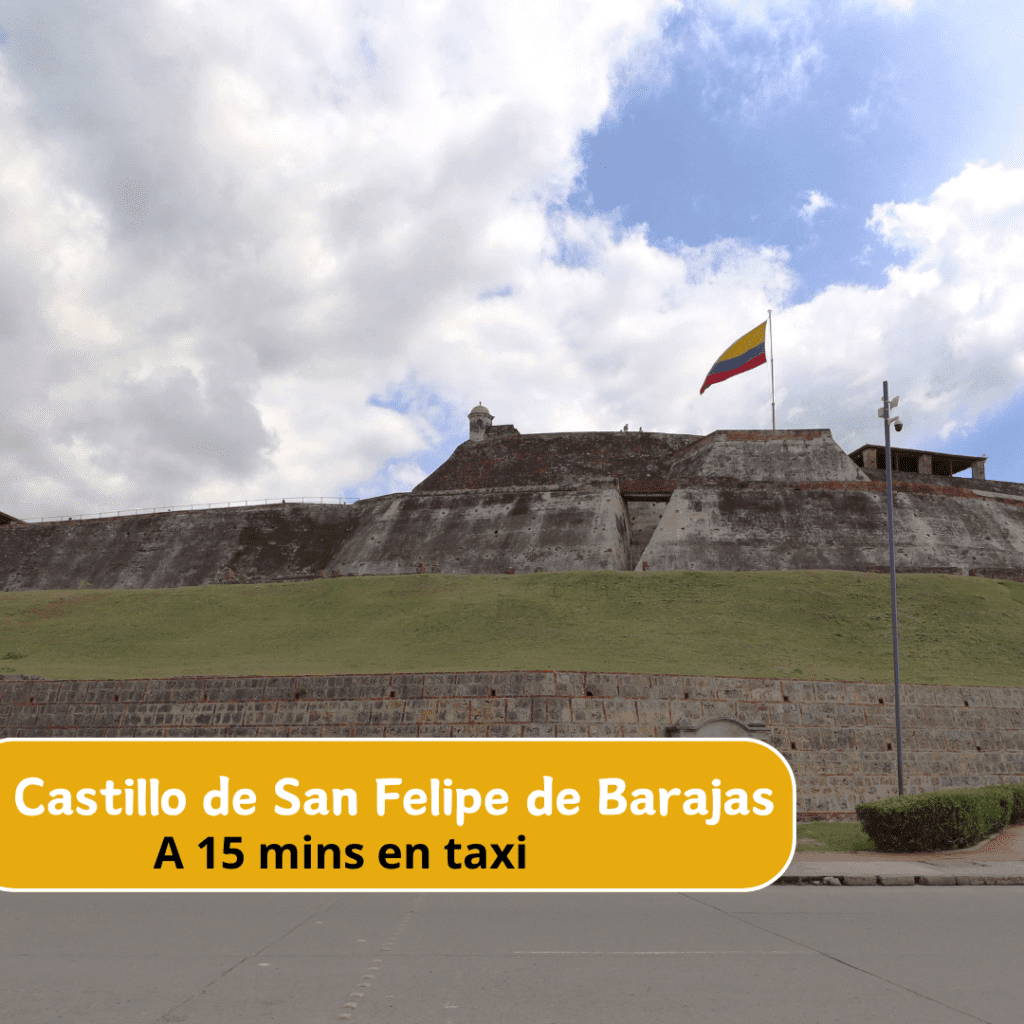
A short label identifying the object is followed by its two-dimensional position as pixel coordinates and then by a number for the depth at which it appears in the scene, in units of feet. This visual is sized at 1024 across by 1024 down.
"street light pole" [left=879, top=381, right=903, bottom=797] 51.65
